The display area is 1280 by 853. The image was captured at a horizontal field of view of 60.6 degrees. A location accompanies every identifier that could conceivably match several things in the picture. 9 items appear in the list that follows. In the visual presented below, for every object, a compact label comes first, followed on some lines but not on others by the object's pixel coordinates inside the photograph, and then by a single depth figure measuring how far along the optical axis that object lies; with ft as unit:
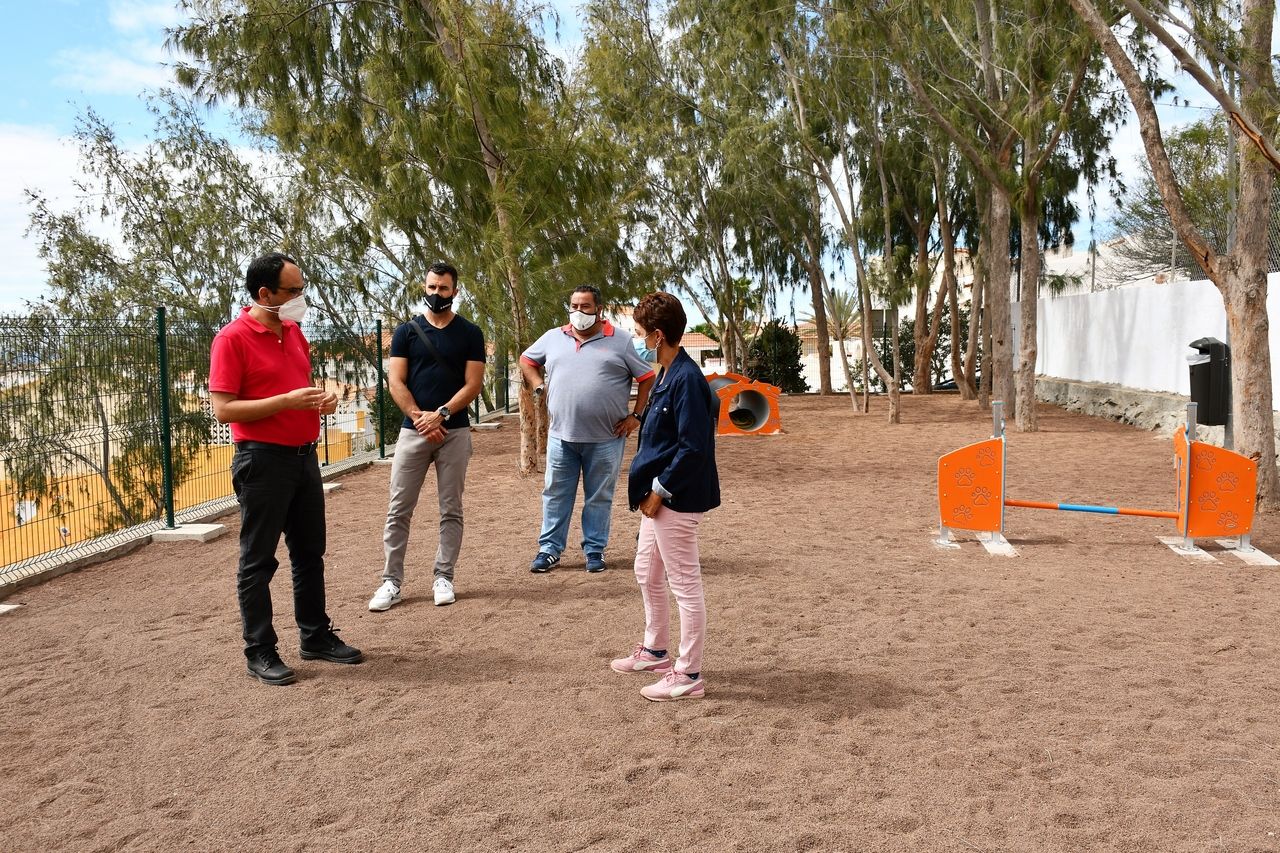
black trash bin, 28.76
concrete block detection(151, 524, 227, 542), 27.58
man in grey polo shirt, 20.75
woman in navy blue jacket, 13.66
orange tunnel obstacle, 56.70
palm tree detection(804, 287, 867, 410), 85.10
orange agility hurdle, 23.79
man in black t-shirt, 18.67
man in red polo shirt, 14.43
